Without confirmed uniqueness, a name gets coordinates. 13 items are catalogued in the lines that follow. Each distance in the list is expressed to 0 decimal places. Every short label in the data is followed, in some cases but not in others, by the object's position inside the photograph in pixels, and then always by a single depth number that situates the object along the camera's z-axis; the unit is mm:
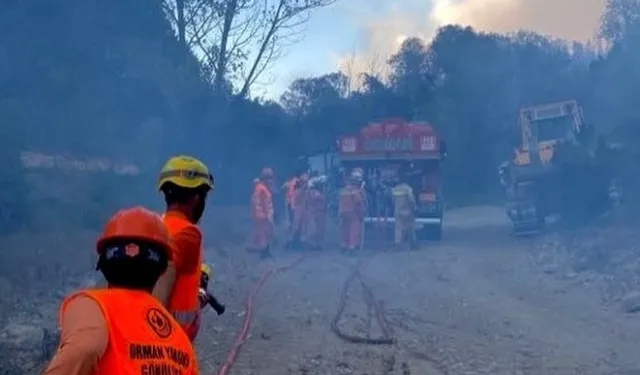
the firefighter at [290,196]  21411
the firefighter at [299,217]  20875
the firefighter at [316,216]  21031
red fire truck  22266
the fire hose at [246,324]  8727
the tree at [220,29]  30588
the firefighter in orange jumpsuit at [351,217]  20172
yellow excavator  22211
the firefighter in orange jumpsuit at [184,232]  3943
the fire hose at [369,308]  9938
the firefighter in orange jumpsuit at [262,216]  19125
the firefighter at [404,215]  20453
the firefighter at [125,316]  2258
